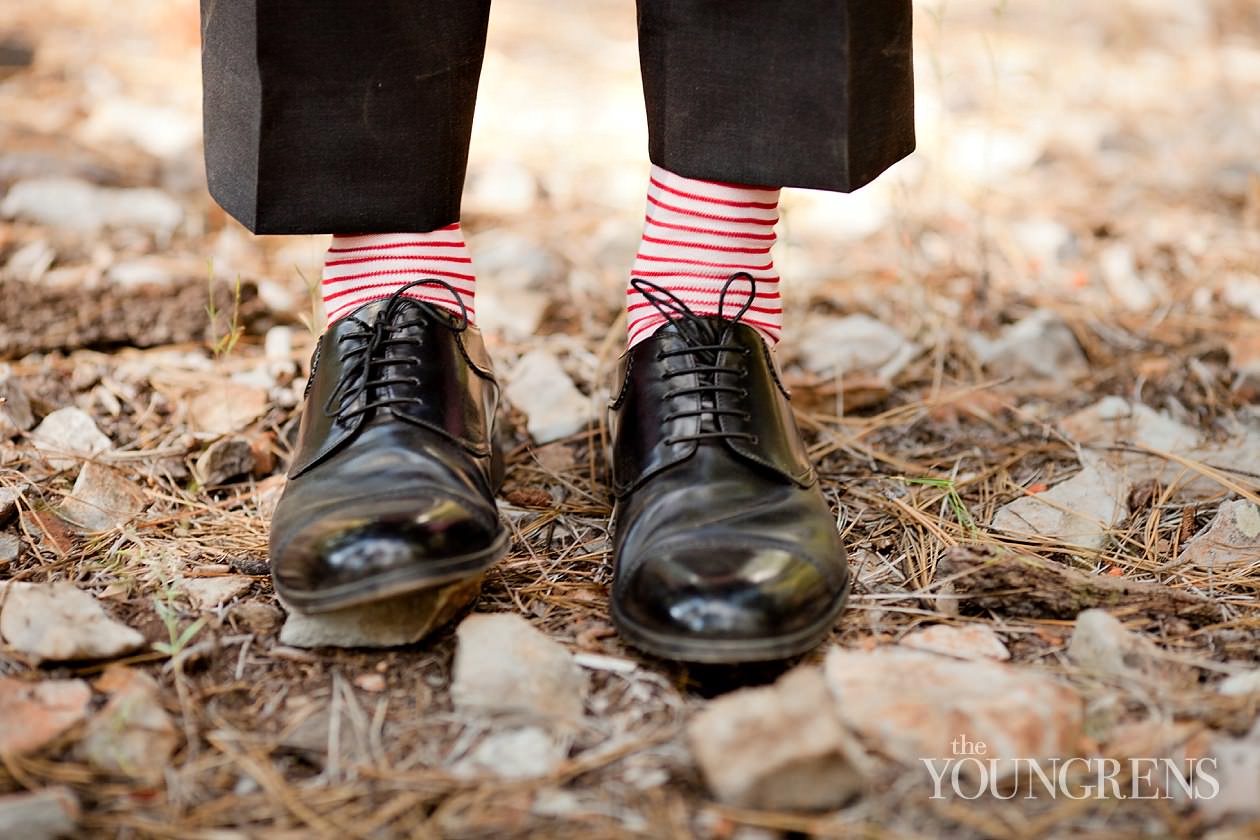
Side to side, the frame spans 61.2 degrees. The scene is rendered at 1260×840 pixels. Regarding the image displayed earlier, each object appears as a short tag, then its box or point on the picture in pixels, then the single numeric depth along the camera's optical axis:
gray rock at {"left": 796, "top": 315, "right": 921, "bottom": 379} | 1.60
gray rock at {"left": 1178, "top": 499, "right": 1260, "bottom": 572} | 1.08
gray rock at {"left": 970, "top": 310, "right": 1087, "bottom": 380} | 1.59
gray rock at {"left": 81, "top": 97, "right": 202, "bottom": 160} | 2.53
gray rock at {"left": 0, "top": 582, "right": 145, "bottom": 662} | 0.87
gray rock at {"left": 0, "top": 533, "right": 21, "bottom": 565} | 1.06
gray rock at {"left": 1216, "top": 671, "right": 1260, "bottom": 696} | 0.84
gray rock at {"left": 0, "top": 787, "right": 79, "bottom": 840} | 0.68
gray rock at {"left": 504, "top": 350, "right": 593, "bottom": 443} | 1.41
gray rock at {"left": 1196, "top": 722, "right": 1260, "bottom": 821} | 0.70
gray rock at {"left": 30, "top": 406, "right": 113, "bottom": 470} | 1.27
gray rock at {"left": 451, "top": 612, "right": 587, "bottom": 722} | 0.82
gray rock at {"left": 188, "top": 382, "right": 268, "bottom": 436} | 1.34
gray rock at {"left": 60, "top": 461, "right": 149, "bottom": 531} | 1.15
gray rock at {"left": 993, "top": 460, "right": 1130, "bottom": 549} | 1.13
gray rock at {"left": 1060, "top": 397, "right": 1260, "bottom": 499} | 1.23
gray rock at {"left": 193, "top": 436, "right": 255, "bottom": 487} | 1.25
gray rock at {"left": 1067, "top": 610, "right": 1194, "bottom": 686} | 0.87
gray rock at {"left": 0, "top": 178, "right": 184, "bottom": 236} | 1.97
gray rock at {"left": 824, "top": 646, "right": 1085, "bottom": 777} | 0.76
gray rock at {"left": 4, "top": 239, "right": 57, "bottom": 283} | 1.69
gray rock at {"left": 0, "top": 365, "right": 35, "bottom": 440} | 1.27
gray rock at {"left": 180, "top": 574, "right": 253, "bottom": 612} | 0.99
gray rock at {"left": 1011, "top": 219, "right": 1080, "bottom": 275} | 2.09
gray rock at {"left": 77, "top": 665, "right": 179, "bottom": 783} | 0.77
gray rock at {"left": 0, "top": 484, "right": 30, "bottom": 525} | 1.11
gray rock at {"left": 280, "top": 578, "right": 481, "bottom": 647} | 0.92
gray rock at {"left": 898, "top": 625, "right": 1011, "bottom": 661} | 0.92
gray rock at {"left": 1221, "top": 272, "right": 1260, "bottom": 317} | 1.82
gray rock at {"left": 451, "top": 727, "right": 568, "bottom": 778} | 0.78
